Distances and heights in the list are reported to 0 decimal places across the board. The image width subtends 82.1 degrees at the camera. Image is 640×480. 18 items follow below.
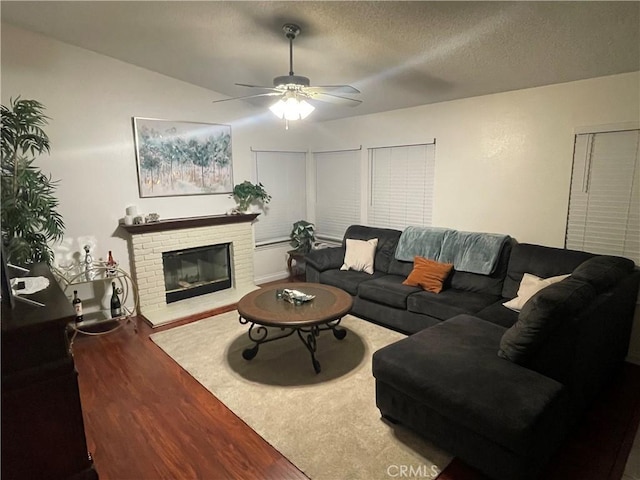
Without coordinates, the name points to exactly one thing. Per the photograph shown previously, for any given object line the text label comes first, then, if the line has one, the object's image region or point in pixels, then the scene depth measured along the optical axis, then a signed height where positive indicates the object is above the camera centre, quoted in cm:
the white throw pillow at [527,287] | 300 -86
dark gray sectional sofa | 181 -106
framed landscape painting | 419 +36
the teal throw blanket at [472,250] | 359 -66
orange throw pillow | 370 -91
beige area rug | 209 -152
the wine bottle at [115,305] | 397 -126
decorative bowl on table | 317 -96
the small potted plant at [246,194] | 497 -9
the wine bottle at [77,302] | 371 -115
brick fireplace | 418 -80
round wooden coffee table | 282 -100
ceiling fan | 254 +68
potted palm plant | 290 -4
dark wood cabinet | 158 -93
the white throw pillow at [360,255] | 445 -84
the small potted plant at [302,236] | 563 -75
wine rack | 368 -117
